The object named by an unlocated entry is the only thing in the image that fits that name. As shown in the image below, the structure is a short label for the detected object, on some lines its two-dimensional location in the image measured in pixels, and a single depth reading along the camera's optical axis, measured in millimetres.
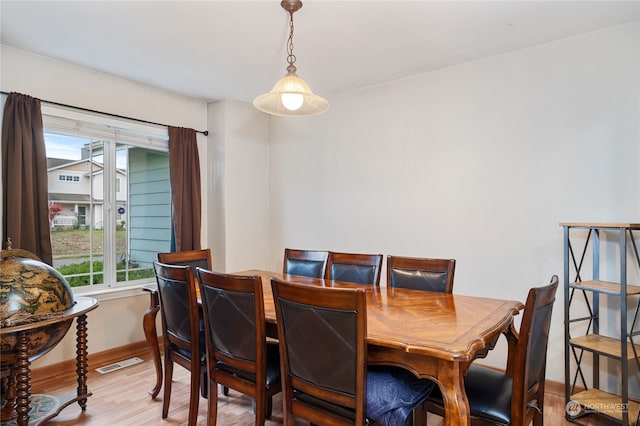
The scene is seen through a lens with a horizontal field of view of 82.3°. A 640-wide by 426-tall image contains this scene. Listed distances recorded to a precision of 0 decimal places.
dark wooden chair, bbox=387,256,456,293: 2375
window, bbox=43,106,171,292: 3141
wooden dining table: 1379
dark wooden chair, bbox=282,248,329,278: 2916
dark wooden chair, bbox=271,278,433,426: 1413
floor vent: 3080
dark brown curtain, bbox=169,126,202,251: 3740
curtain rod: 2947
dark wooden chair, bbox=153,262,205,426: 2066
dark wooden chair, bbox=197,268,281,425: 1749
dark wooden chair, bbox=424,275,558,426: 1462
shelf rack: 2096
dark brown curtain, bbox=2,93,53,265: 2676
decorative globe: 1911
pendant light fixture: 2127
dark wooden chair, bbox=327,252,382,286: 2691
